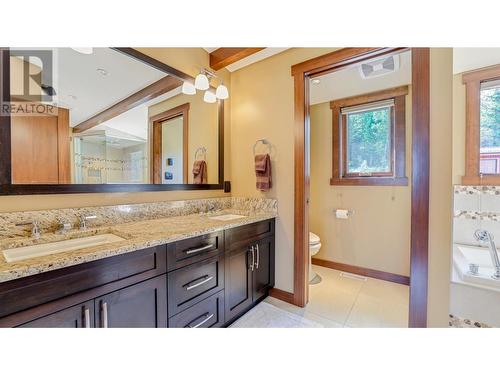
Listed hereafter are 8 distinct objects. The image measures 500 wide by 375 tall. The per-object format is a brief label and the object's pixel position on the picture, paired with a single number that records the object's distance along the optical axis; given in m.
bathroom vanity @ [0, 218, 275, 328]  0.74
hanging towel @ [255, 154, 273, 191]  1.97
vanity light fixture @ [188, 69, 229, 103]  1.88
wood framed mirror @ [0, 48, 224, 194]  1.08
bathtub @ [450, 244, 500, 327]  1.14
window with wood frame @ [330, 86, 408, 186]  2.30
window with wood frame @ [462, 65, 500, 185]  1.44
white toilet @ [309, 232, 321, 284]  2.34
